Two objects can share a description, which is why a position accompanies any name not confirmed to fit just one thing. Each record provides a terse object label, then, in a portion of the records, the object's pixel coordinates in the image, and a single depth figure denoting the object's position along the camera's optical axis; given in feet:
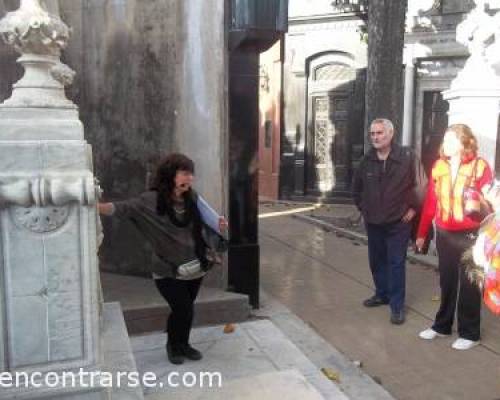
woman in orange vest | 14.42
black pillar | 17.08
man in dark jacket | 16.99
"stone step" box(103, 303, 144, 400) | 8.67
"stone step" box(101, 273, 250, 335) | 15.39
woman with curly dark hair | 12.09
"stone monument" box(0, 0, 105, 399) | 7.64
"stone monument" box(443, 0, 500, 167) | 22.82
